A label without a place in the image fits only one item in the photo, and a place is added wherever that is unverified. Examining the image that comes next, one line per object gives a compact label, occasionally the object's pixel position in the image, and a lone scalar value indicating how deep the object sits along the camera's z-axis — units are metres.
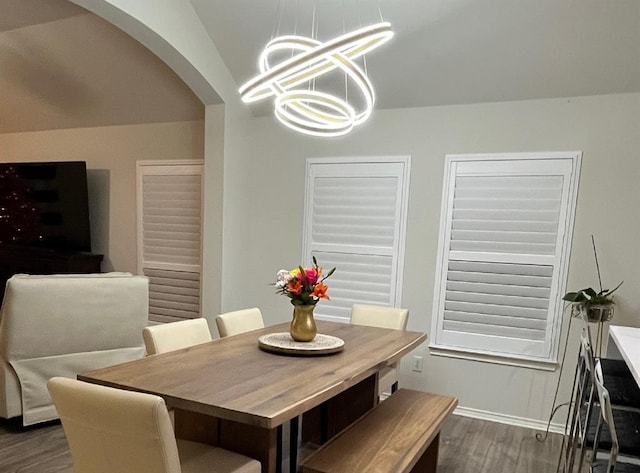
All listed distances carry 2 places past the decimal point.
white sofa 2.81
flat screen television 4.95
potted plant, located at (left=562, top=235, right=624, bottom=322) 2.89
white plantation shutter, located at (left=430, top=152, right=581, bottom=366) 3.26
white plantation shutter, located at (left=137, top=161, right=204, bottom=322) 4.67
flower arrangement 2.29
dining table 1.62
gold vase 2.35
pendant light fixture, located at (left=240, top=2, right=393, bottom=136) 1.91
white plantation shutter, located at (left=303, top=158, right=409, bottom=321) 3.76
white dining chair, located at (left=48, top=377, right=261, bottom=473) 1.40
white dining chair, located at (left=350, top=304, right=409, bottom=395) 3.09
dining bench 1.80
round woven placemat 2.26
